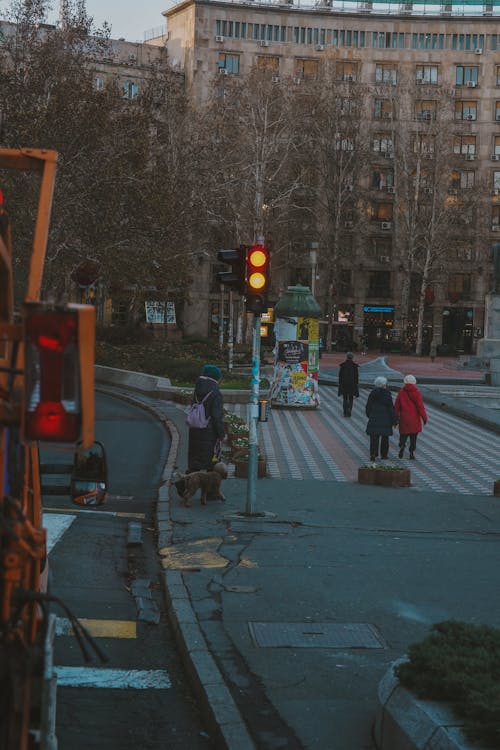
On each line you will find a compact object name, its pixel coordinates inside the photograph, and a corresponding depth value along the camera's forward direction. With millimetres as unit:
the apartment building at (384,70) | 82500
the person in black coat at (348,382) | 27156
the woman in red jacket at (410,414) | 19906
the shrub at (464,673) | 4785
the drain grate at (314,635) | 7969
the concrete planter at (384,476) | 16531
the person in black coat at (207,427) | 14203
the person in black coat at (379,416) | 19375
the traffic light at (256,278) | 12773
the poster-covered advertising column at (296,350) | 28406
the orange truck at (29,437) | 3750
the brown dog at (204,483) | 13844
